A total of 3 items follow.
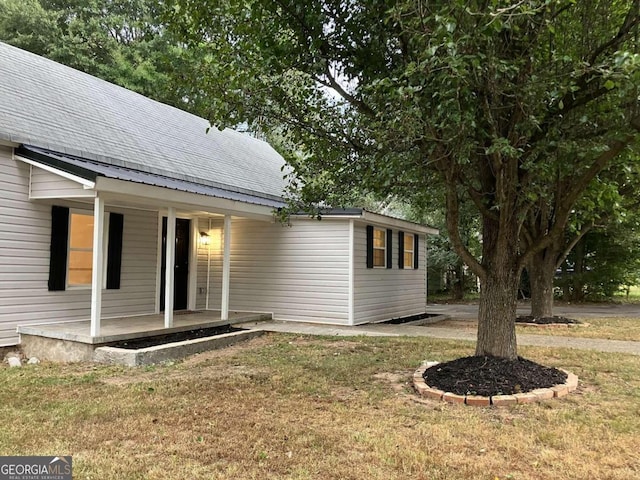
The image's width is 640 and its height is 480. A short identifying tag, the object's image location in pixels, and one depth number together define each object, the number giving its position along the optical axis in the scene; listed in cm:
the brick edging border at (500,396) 463
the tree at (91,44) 1906
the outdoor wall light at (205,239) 1136
